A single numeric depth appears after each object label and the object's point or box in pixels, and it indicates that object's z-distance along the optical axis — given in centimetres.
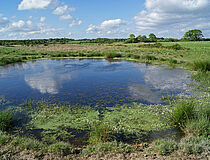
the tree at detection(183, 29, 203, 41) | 8712
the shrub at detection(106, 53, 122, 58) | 3153
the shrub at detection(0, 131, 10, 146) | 570
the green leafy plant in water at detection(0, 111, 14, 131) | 690
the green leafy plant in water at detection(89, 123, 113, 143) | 593
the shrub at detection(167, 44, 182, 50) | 3833
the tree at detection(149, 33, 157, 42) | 10551
